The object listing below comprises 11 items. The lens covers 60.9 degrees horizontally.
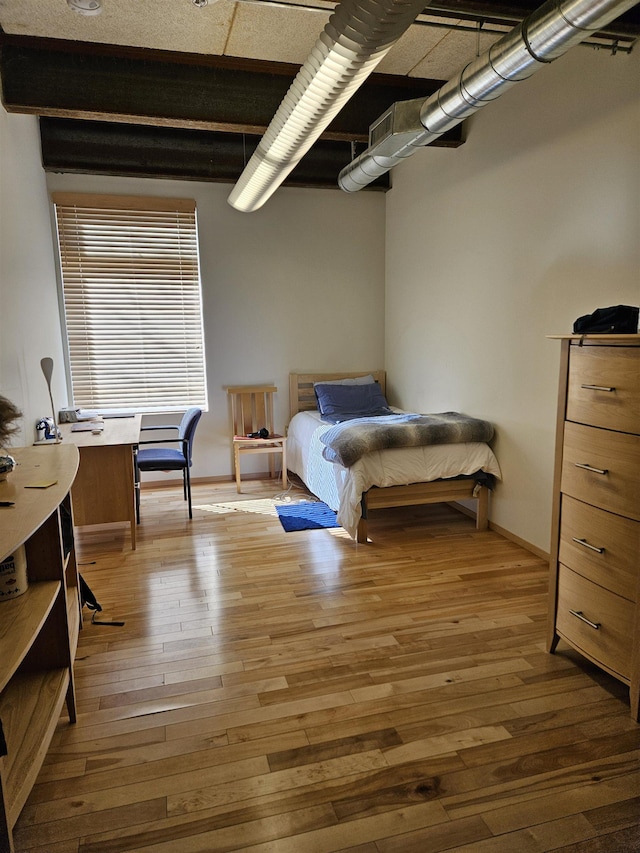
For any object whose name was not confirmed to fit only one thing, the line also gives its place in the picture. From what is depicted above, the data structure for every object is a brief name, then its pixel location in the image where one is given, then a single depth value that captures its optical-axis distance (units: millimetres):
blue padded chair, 4051
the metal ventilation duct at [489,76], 2062
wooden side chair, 5000
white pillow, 5360
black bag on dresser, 2133
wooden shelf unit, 1461
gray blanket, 3619
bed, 3641
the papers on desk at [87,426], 3885
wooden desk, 3500
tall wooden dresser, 1933
